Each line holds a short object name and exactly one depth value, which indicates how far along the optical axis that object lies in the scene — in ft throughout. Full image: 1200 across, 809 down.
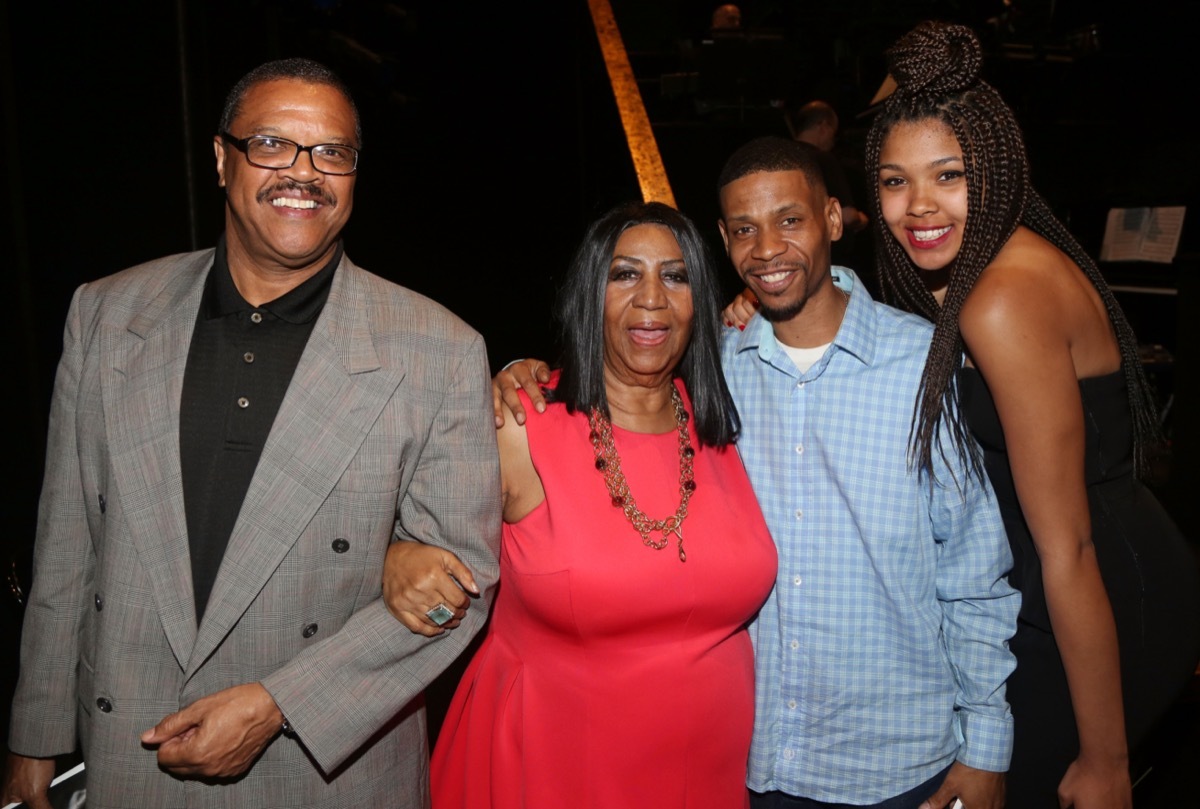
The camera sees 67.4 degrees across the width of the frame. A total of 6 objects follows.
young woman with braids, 5.54
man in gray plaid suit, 4.97
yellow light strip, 15.66
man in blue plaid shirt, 5.95
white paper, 23.68
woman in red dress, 5.96
